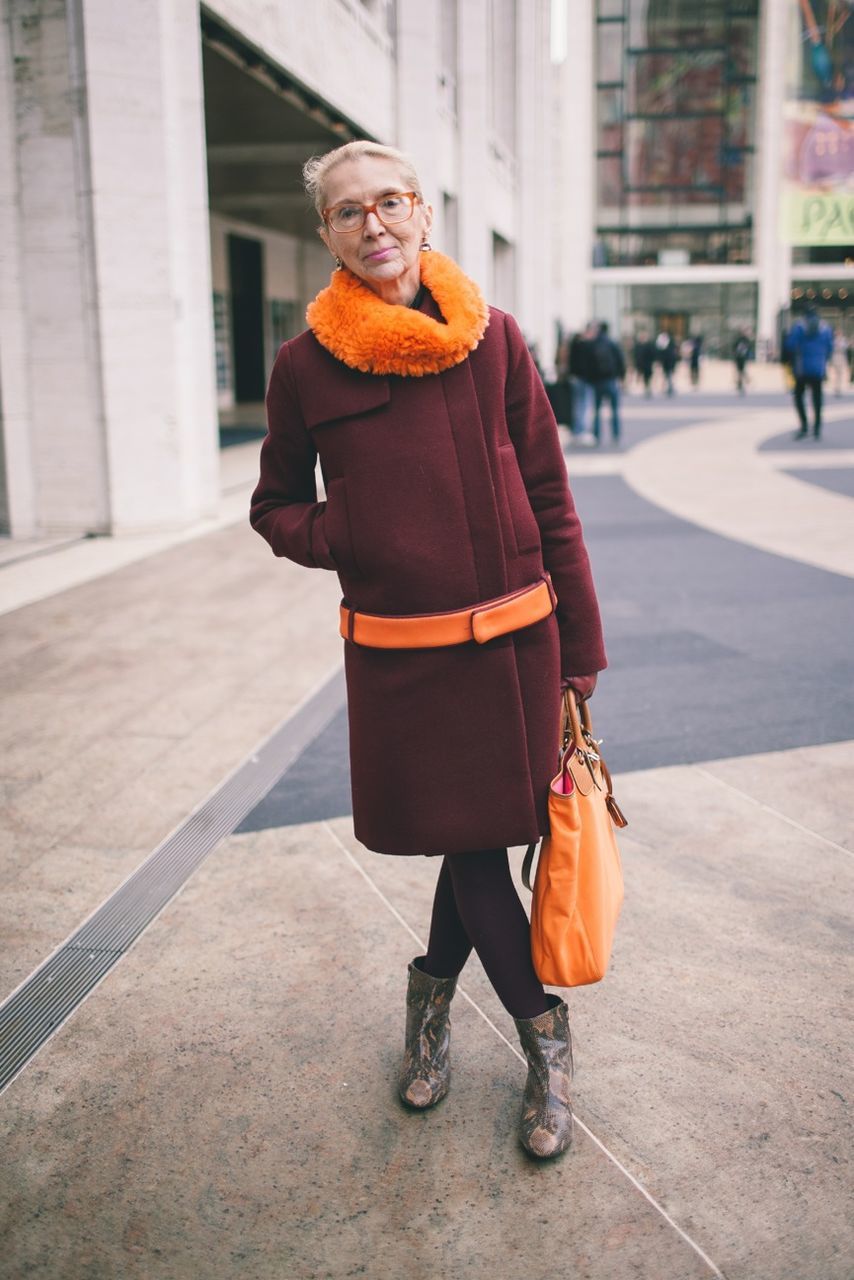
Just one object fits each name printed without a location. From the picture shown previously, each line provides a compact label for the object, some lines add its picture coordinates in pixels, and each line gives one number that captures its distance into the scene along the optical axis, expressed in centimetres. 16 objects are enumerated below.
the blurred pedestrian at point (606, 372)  1767
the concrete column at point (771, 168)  6006
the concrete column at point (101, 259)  973
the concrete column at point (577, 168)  5969
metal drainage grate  290
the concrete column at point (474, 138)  2377
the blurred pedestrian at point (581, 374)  1770
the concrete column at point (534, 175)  3228
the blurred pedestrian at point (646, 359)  3334
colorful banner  6062
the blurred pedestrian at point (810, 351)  1683
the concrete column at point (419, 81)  1889
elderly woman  225
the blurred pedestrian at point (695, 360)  3709
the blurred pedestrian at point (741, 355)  3388
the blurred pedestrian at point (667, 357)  3300
